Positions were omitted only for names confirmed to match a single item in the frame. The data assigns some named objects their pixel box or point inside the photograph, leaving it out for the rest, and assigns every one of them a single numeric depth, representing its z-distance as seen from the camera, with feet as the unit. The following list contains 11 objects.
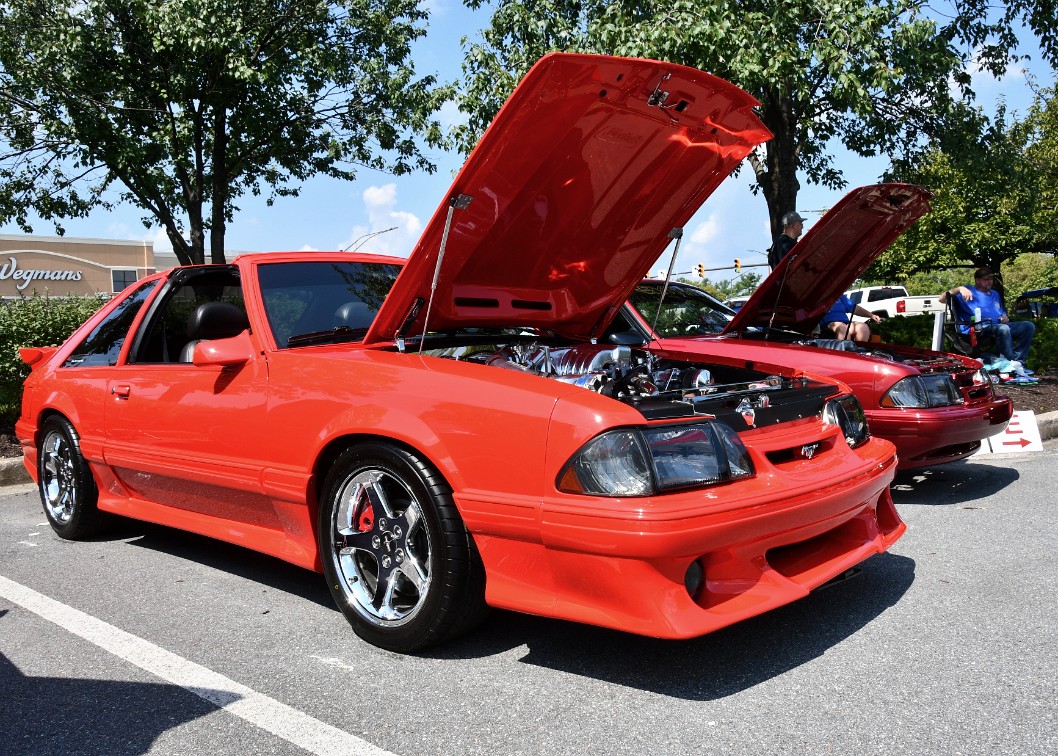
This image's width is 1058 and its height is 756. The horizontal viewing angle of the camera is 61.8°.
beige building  172.35
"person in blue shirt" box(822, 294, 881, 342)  25.20
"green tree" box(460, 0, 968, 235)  27.22
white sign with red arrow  22.47
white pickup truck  98.73
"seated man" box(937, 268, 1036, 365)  31.30
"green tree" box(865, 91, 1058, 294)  95.55
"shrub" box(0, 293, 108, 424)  24.94
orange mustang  8.54
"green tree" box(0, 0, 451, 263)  36.32
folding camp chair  30.94
